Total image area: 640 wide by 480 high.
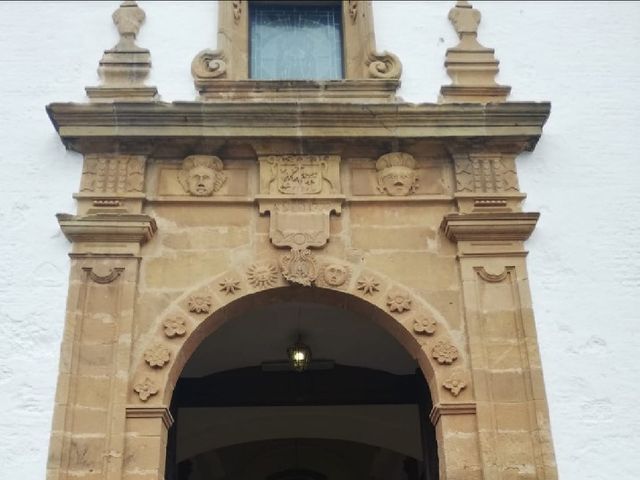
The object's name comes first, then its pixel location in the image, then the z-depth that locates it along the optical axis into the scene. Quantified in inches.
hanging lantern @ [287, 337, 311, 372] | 308.0
